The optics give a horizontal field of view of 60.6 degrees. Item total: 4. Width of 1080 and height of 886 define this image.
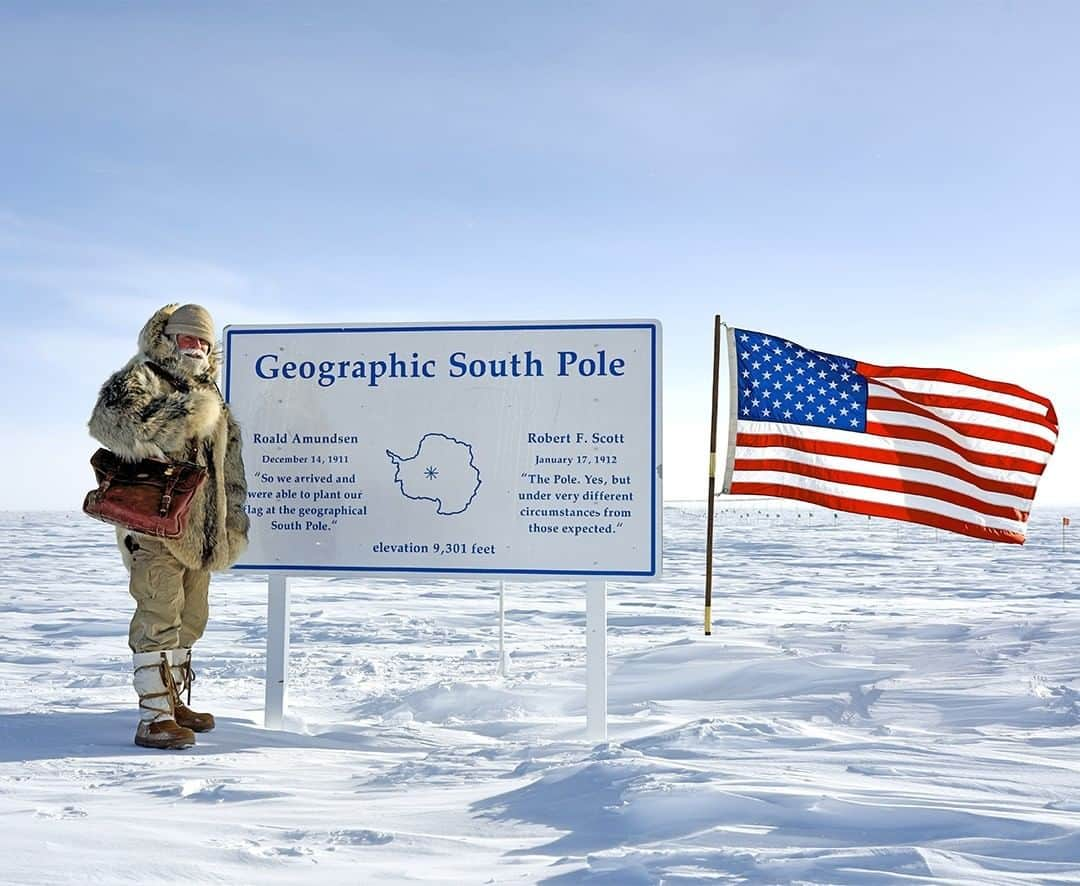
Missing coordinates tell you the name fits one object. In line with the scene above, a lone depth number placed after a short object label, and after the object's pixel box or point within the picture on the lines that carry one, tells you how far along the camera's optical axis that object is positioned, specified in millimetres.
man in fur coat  4047
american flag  6234
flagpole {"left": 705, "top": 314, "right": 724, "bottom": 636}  5672
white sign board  4980
